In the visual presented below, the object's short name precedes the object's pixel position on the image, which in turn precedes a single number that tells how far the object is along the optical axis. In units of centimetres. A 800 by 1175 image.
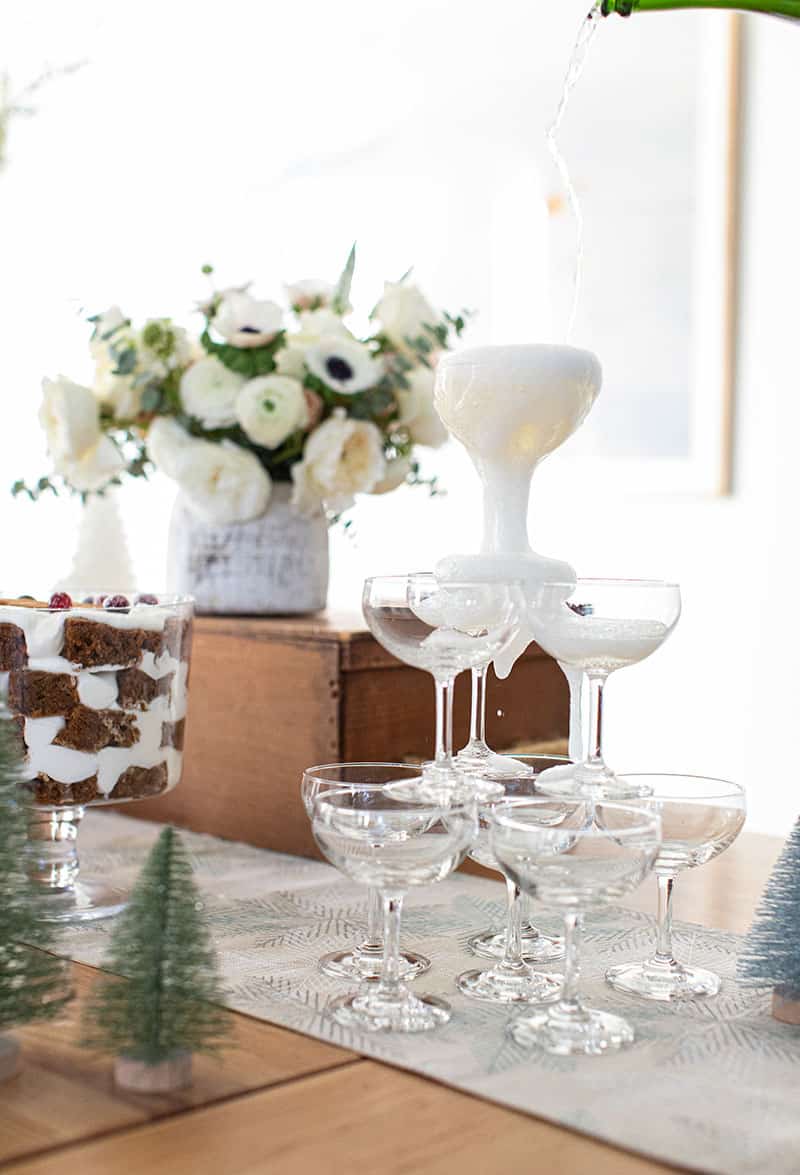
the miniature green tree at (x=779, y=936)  81
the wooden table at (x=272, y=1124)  59
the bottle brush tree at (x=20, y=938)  71
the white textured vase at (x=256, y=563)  150
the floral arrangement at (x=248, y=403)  143
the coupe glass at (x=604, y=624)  82
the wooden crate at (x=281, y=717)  131
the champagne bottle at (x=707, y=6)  87
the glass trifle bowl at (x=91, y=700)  101
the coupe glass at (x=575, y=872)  71
